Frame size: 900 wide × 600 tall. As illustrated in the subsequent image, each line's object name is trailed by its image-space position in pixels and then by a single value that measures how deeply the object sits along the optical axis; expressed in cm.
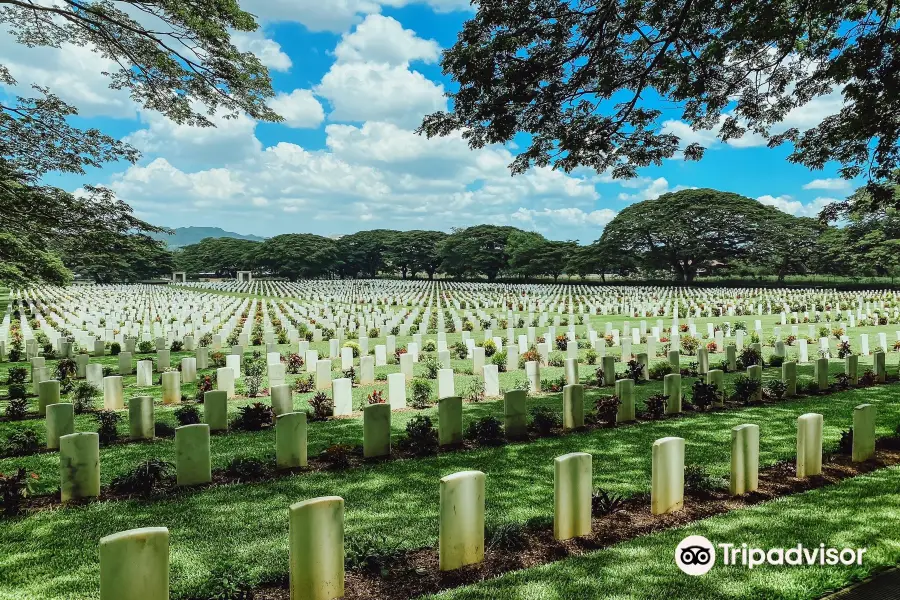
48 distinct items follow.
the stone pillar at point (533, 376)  1010
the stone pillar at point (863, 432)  564
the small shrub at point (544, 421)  704
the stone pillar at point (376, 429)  600
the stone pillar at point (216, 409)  711
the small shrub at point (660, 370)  1097
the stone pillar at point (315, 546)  312
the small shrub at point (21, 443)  623
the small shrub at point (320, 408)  807
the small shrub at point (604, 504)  450
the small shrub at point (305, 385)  1016
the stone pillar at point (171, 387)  919
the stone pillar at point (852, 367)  992
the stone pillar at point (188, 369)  1087
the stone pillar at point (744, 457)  475
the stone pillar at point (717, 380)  836
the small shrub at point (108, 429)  659
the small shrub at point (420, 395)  885
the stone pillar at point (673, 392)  791
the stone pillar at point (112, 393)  853
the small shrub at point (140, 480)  499
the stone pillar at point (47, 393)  824
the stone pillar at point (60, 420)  623
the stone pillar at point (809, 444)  514
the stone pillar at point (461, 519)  359
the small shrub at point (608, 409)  740
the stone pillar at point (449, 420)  649
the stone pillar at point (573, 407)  719
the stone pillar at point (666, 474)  439
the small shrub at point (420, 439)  632
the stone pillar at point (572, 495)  392
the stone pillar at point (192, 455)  511
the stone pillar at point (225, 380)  935
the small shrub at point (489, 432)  661
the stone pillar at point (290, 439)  560
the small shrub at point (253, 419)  741
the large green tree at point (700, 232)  5794
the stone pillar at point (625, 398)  753
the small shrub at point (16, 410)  812
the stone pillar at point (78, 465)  475
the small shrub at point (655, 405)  785
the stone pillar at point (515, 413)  673
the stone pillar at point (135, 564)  267
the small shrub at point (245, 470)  540
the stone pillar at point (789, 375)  905
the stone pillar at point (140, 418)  670
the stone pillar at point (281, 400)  783
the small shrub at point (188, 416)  705
